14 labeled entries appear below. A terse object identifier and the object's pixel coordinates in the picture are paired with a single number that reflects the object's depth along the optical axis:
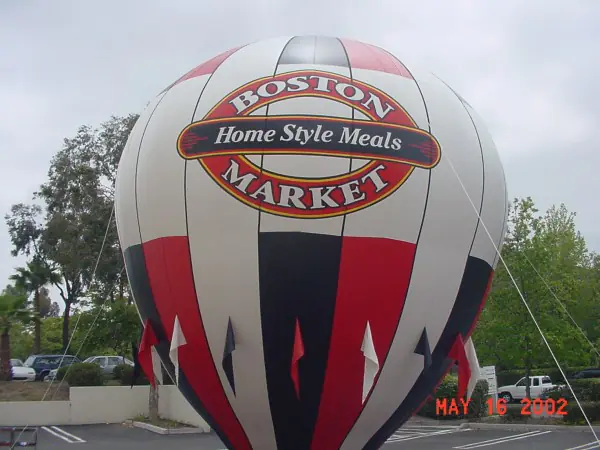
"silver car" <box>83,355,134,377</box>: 29.82
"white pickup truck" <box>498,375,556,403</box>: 27.11
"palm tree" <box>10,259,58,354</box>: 35.81
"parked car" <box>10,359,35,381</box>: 28.44
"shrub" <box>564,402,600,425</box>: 20.12
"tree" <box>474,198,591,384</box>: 22.00
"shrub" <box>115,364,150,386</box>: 25.71
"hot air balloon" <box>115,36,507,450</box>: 6.63
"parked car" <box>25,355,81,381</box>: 29.66
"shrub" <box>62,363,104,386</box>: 24.61
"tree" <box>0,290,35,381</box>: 25.52
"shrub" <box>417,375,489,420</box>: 22.70
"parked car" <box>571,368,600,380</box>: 30.36
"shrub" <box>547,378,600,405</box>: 21.38
